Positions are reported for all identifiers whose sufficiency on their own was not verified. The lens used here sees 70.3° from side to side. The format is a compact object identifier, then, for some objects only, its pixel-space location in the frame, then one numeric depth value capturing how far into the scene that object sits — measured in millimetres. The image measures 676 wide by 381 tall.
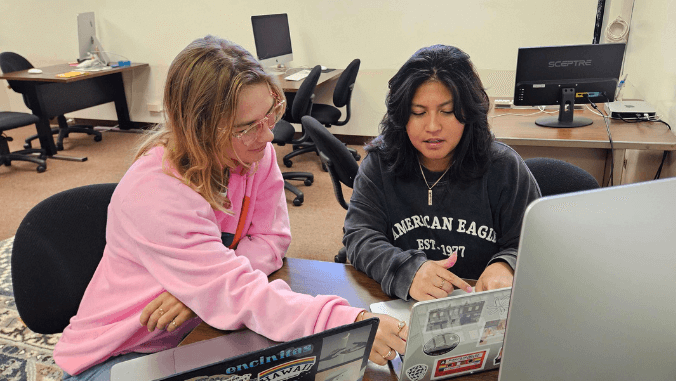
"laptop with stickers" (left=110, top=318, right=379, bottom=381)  530
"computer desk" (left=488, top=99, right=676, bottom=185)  2115
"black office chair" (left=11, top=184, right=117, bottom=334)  1040
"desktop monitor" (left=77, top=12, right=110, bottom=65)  4383
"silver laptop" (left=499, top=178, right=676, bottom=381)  421
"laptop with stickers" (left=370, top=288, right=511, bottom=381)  651
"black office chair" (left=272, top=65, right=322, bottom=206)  3376
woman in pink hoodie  871
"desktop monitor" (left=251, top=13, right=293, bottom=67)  3938
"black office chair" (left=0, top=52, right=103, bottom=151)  4348
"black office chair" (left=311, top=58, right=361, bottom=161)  3824
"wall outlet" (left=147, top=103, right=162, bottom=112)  5062
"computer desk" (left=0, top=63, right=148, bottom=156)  4188
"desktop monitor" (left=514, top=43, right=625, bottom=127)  2465
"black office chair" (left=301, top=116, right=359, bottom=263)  2168
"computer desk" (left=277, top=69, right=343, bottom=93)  3732
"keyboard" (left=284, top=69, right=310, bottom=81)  3976
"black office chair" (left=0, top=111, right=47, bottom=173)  3809
